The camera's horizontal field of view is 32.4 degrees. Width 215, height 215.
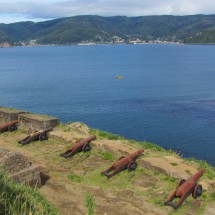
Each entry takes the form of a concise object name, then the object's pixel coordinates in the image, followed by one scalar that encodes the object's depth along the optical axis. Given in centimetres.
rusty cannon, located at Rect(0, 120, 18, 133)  1868
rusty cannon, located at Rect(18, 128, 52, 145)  1695
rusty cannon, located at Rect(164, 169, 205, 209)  1075
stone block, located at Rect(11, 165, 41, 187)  1121
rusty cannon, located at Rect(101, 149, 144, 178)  1296
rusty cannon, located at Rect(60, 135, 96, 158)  1508
